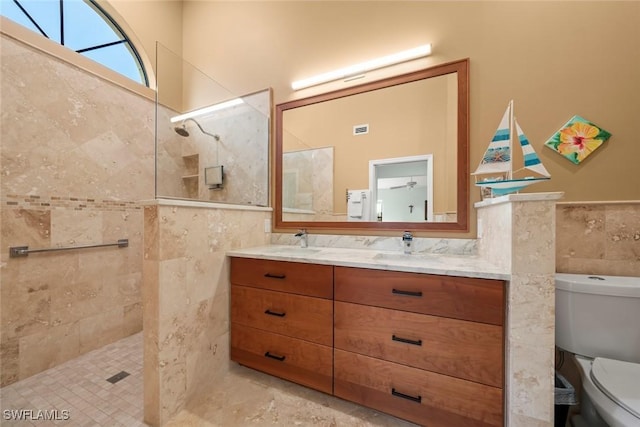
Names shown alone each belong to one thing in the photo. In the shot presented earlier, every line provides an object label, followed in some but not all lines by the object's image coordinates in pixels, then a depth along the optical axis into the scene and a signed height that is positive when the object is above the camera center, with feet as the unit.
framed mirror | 4.87 +1.38
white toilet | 3.01 -1.75
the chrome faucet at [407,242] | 4.92 -0.64
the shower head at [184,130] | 6.66 +2.42
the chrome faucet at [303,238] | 6.02 -0.68
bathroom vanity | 3.20 -1.99
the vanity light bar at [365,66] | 5.08 +3.53
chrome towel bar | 4.78 -0.87
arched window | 5.31 +4.86
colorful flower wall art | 3.96 +1.31
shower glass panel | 6.32 +2.37
